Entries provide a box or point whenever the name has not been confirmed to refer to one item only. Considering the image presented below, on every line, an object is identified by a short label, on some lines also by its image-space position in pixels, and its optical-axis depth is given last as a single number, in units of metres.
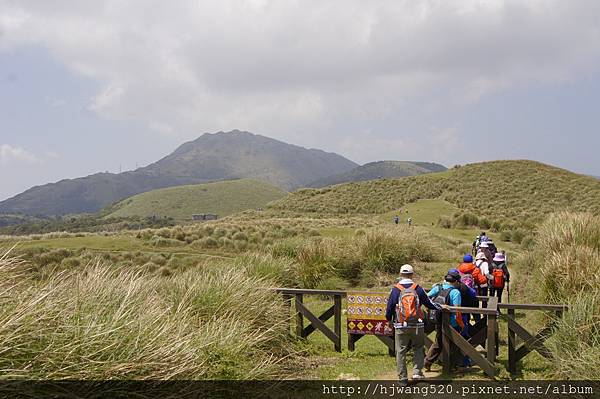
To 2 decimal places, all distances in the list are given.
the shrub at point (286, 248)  18.77
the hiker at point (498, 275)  11.70
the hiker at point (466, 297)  8.46
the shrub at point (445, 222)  38.88
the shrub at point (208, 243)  32.56
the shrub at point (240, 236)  33.34
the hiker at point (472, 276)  10.03
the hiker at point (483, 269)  11.44
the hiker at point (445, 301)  8.18
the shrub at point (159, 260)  27.19
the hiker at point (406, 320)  7.32
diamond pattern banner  9.07
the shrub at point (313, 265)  15.91
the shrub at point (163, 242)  32.69
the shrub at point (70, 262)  24.79
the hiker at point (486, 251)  12.24
